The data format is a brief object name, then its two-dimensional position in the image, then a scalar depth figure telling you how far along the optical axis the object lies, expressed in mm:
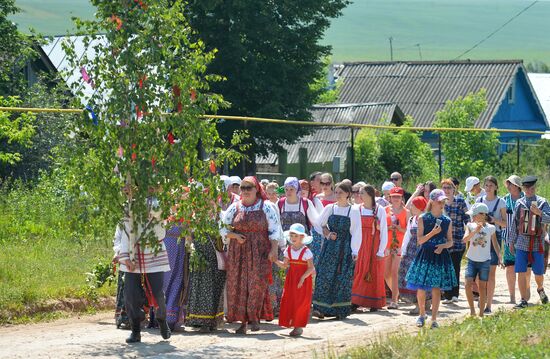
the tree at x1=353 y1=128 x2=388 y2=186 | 28422
